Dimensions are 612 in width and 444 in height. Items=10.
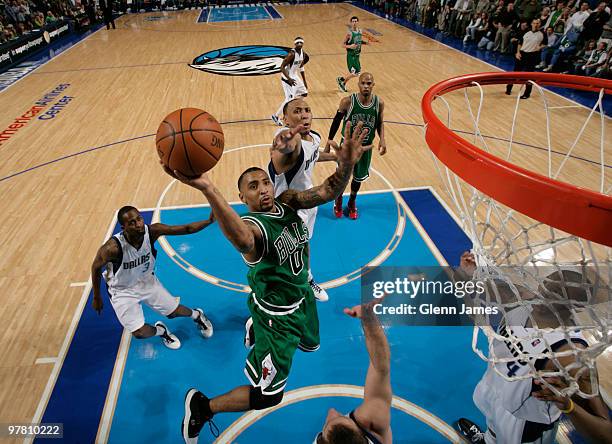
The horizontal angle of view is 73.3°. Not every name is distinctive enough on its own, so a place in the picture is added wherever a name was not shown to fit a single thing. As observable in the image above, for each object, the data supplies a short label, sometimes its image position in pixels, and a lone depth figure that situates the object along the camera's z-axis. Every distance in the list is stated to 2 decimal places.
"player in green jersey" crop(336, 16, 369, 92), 9.41
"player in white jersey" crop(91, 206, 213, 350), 3.13
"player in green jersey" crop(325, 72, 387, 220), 4.75
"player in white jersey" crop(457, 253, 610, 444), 1.90
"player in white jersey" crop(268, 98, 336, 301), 3.54
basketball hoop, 1.49
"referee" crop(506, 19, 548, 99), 8.60
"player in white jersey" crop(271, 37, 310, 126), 7.68
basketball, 2.02
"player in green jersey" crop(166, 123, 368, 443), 2.57
